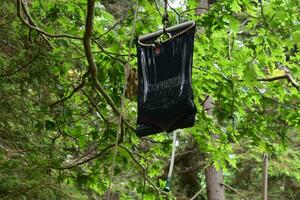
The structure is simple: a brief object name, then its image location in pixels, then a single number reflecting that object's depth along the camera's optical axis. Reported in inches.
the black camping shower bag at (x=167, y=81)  156.3
